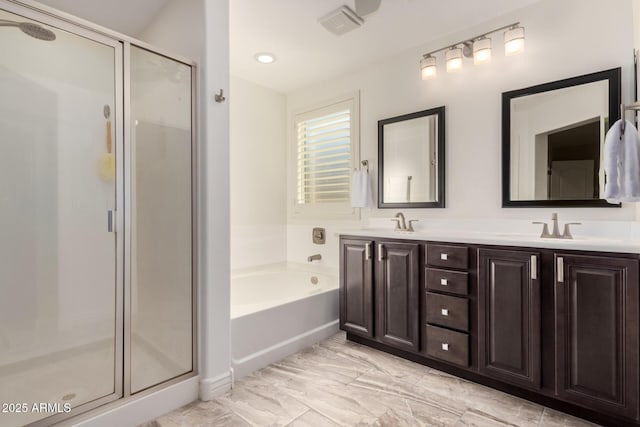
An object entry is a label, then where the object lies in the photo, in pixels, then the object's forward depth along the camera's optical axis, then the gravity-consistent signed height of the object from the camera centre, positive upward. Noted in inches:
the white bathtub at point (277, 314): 84.3 -31.4
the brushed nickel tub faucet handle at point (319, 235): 132.4 -9.4
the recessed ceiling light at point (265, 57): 110.9 +54.4
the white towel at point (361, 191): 116.7 +7.8
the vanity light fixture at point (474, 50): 83.4 +45.5
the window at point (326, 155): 126.6 +23.6
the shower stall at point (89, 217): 56.4 -0.6
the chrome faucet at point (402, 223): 106.3 -3.7
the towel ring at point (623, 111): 62.6 +19.3
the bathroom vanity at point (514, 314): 60.1 -23.3
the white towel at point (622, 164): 62.7 +9.1
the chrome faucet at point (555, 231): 76.3 -4.9
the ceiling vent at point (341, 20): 87.1 +53.7
